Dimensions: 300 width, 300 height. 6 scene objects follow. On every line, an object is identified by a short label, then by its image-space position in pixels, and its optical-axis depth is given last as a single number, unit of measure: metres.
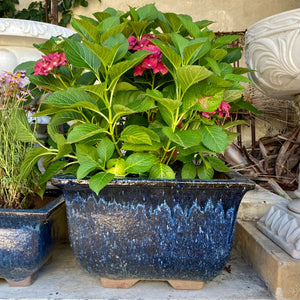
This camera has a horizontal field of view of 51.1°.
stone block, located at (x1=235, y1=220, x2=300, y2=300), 0.81
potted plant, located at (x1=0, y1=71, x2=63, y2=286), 0.80
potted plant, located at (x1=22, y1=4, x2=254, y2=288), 0.74
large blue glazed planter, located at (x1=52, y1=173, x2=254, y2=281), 0.77
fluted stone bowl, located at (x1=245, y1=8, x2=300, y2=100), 0.90
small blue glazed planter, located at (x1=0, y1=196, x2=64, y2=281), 0.80
